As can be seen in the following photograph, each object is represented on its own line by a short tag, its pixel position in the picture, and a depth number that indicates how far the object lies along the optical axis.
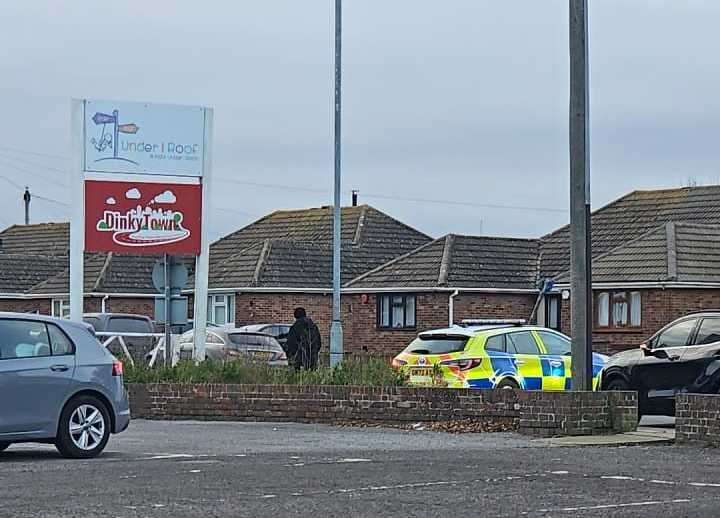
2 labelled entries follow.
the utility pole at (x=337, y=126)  33.47
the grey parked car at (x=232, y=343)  29.31
